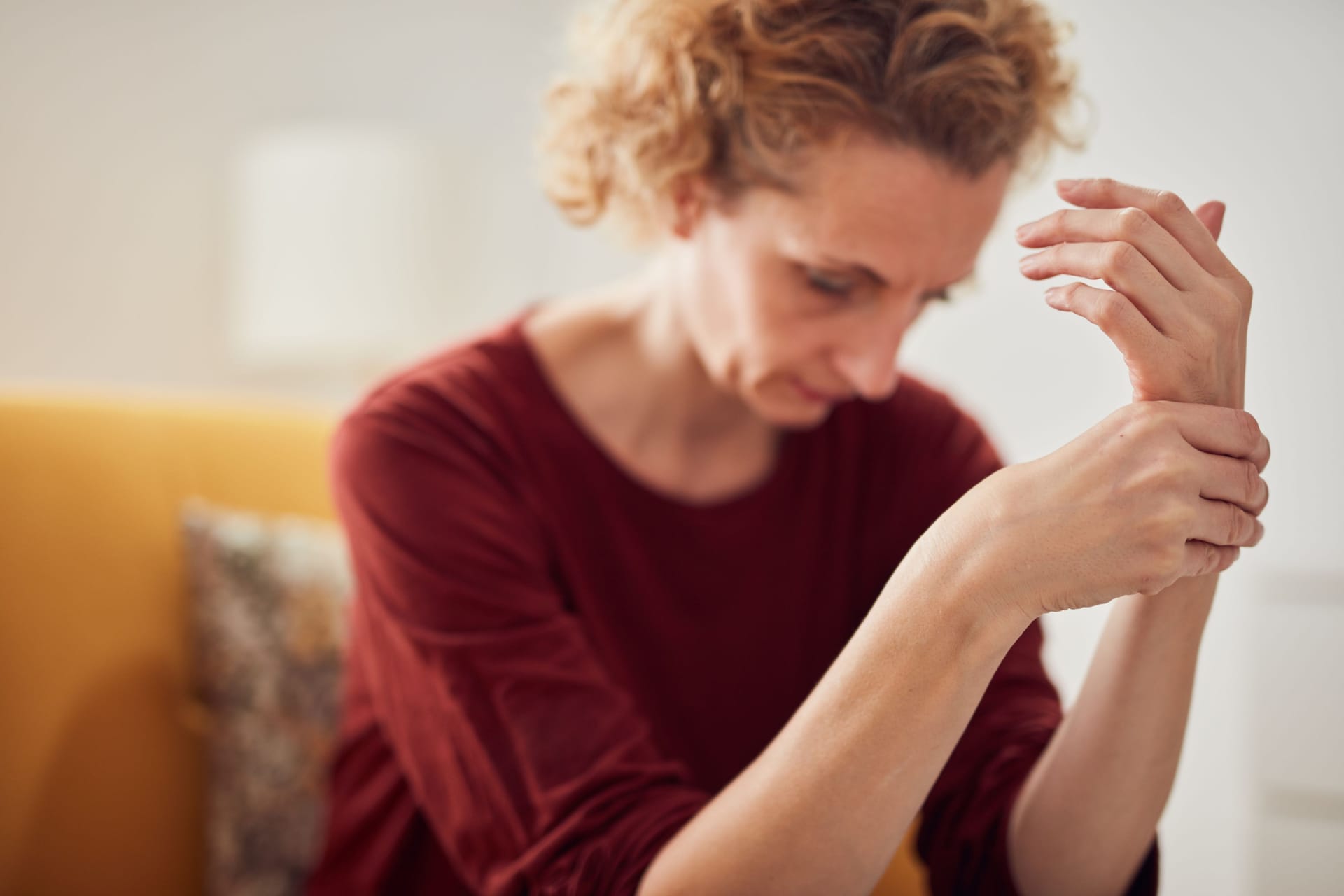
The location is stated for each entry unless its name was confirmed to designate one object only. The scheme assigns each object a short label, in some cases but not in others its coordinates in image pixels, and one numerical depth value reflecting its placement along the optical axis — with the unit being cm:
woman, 57
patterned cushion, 106
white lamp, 198
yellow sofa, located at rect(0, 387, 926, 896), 96
